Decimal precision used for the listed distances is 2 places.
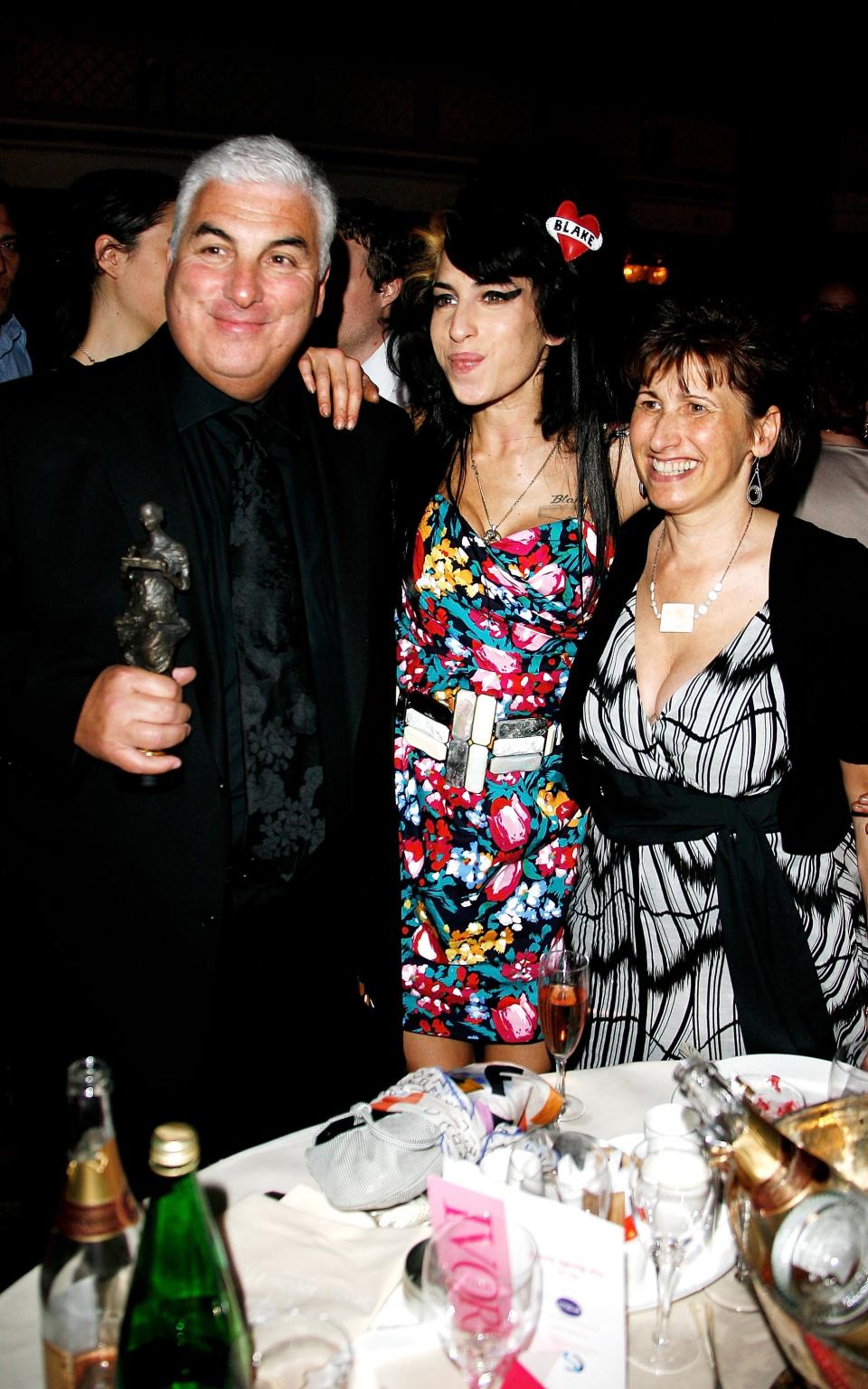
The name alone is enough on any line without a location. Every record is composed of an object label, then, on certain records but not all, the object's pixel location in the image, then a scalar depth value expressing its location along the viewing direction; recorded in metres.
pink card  0.89
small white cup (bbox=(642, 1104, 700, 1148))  1.17
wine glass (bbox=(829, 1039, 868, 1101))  1.15
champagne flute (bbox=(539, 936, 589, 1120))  1.36
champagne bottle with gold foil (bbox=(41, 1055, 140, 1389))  0.88
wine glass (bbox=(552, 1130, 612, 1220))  1.06
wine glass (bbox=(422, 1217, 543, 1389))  0.89
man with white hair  1.76
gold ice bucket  0.80
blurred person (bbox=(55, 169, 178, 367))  3.12
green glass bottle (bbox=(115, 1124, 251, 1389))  0.92
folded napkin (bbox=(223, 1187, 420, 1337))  1.04
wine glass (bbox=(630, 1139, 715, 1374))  0.99
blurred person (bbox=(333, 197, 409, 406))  3.96
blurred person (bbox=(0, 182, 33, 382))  4.13
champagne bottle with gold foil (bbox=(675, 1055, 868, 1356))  0.80
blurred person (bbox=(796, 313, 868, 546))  3.06
